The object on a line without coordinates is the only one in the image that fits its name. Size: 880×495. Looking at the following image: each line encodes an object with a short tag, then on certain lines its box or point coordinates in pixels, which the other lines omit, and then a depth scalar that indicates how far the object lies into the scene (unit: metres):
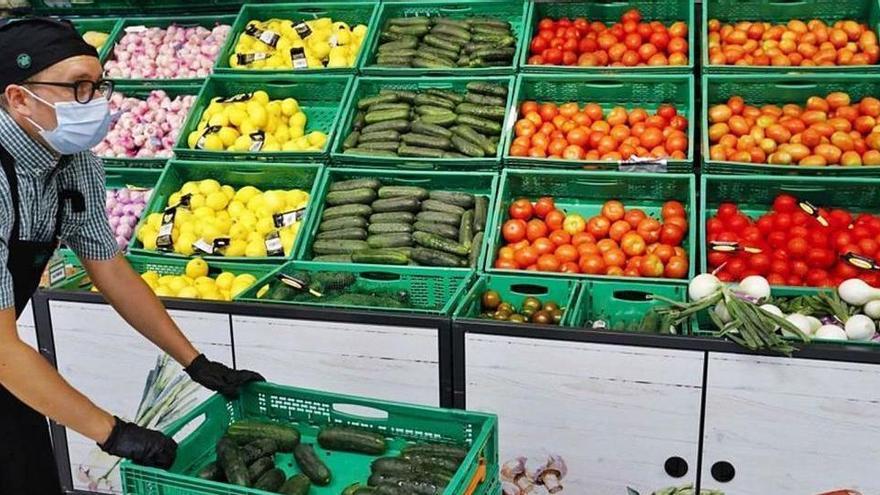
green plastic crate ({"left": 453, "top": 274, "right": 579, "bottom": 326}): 3.72
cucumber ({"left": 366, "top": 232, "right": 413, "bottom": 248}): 4.28
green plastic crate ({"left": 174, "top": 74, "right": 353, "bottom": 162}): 5.11
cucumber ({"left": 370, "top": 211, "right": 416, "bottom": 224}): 4.38
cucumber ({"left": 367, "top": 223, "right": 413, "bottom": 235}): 4.33
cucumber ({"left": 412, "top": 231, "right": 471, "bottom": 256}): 4.12
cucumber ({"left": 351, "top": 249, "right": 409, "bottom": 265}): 4.11
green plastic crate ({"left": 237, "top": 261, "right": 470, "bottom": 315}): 3.96
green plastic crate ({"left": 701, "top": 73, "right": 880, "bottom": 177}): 4.42
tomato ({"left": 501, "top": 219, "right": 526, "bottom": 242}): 4.18
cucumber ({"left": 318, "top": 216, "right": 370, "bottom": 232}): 4.37
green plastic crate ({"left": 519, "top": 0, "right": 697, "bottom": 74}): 4.80
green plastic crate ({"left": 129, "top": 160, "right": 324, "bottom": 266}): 4.70
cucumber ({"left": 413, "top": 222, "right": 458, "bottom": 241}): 4.27
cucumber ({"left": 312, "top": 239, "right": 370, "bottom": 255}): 4.26
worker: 2.17
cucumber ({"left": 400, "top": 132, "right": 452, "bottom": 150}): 4.59
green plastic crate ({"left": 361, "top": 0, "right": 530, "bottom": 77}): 5.00
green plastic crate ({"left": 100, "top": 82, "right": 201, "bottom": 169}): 5.03
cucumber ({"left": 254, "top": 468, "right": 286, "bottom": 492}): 2.16
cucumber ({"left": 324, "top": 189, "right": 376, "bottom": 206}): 4.48
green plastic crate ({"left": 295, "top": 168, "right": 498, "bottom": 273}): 4.47
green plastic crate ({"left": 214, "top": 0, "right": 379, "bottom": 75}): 5.40
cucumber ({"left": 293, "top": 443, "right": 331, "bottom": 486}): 2.24
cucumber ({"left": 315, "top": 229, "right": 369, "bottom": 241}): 4.34
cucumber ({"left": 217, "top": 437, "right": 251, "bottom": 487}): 2.13
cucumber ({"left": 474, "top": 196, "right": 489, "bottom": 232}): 4.27
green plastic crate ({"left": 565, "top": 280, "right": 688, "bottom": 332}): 3.64
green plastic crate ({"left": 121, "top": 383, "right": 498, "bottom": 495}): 2.08
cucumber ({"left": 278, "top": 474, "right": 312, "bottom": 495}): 2.12
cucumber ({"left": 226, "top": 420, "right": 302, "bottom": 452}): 2.36
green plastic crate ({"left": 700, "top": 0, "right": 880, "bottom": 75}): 4.80
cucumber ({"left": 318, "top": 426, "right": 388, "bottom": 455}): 2.33
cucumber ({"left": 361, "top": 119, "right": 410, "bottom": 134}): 4.74
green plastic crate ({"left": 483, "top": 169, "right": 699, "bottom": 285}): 4.18
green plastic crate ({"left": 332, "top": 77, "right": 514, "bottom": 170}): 4.47
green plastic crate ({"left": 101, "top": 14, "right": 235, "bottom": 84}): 5.79
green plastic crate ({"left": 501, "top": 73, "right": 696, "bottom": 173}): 4.59
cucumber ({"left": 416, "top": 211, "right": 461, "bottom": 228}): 4.32
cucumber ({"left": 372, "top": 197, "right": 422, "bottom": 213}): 4.42
